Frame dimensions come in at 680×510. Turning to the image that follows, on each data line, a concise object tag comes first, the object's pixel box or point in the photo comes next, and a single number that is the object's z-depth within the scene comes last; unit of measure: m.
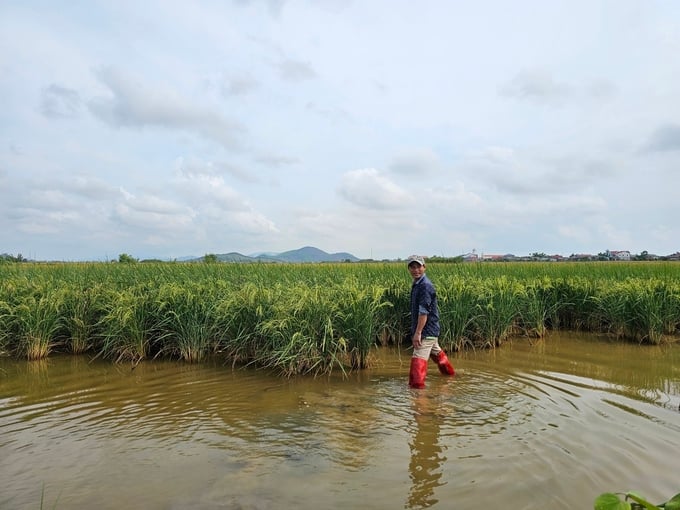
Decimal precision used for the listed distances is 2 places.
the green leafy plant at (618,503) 1.66
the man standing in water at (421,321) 6.17
